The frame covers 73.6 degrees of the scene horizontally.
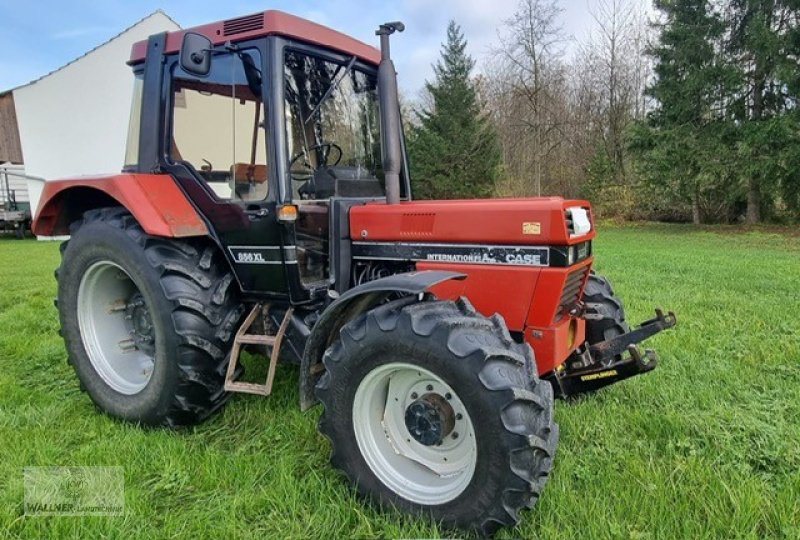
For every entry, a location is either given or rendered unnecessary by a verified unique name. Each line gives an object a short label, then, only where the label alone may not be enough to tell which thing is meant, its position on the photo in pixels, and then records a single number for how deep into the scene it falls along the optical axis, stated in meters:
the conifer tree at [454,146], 20.81
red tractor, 2.09
